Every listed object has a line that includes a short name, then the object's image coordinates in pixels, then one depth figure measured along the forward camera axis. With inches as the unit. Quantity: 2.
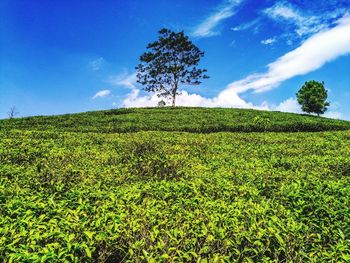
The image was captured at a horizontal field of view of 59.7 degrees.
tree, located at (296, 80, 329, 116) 2343.8
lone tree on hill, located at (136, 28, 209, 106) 2185.0
